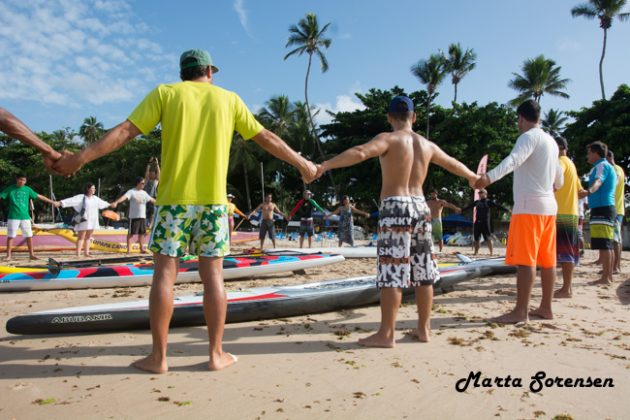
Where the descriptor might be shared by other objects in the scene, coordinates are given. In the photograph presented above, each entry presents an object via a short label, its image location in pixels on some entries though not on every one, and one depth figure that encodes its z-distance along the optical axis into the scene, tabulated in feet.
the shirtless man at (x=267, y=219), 43.83
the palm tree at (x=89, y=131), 200.95
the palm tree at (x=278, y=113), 142.82
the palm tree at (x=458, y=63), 126.00
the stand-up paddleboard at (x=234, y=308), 11.85
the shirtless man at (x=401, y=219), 11.26
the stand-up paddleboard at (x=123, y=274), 19.53
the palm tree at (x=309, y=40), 124.16
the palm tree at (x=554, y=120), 142.72
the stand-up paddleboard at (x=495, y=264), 23.20
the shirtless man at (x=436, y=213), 41.03
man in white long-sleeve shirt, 13.69
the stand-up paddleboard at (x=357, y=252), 35.42
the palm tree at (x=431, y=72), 119.14
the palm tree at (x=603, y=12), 107.95
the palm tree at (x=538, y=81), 121.80
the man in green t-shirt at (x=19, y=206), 30.78
